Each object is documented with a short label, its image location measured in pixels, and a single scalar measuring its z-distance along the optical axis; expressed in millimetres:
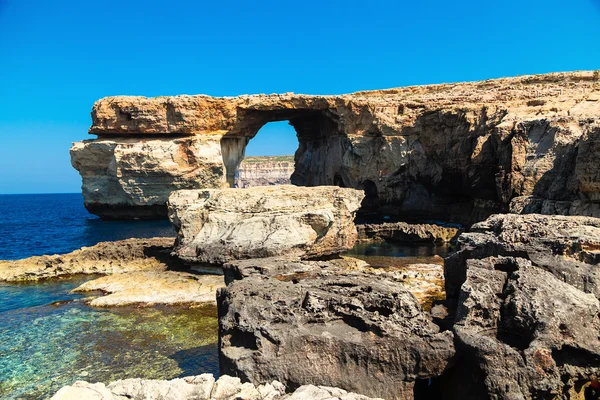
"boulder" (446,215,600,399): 6117
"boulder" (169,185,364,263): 17547
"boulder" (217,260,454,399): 6762
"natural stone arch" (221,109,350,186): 40250
